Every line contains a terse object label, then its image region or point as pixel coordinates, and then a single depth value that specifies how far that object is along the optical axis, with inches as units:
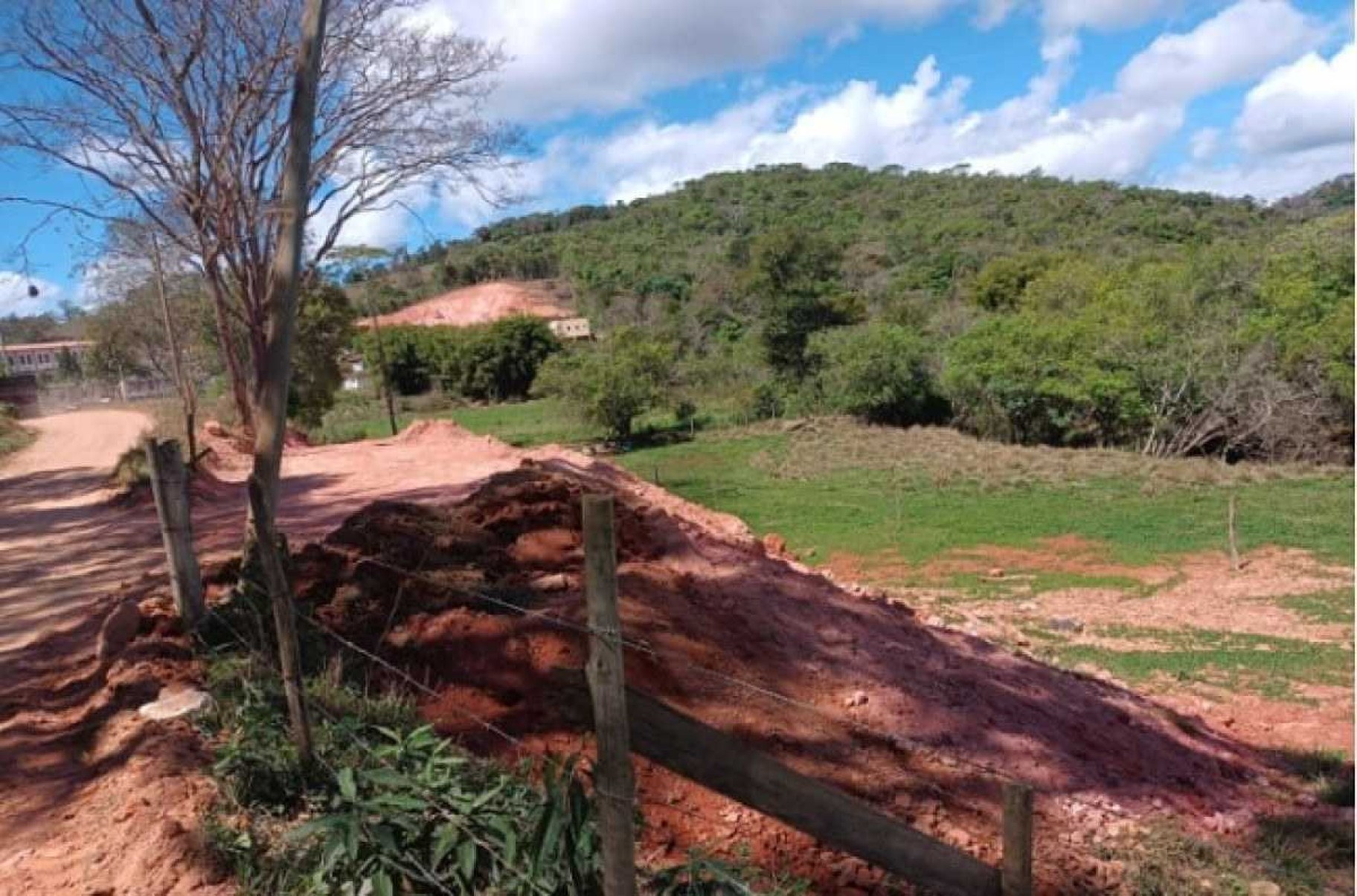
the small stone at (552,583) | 175.5
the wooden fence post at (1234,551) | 537.6
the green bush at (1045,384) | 993.5
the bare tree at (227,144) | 291.0
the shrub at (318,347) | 830.5
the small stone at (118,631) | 162.4
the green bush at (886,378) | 1178.6
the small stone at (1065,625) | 409.1
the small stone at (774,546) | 389.1
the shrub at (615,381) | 1253.1
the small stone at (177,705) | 134.6
